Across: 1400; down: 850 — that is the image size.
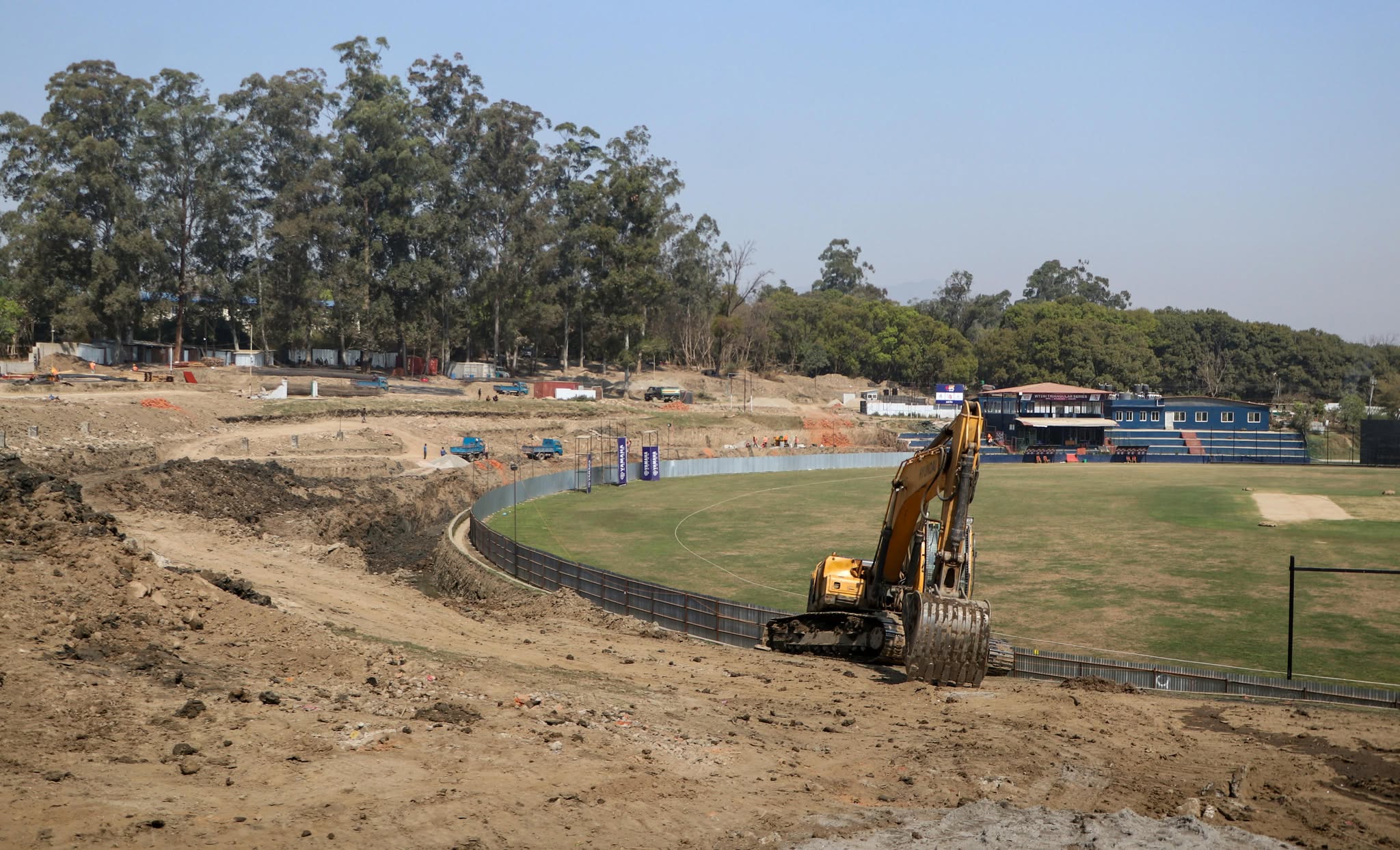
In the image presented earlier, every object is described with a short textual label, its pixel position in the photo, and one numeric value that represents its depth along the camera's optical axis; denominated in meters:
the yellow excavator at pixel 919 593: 19.33
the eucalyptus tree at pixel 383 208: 94.50
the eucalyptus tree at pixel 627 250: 105.94
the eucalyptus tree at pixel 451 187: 99.06
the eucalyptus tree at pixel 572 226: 107.94
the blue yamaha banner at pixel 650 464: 70.50
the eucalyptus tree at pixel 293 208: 92.00
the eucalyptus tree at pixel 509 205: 104.12
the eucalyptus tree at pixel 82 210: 83.56
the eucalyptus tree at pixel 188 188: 88.44
